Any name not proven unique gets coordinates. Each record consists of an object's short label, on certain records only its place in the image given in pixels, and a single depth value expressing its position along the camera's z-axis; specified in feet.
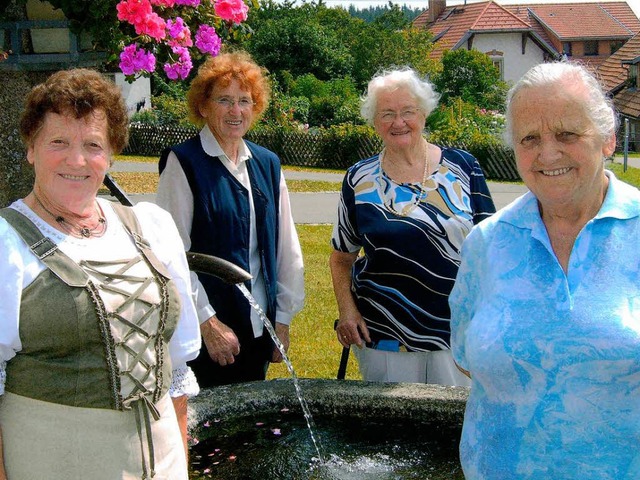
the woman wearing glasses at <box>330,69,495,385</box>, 12.41
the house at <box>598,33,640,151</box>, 118.93
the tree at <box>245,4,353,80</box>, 106.11
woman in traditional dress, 7.14
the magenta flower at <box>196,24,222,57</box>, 13.66
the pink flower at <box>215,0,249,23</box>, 13.60
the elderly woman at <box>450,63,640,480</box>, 7.12
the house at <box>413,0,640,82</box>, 158.10
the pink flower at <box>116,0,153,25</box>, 11.88
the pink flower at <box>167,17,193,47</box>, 12.92
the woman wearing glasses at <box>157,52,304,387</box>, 12.90
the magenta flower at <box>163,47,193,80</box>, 13.35
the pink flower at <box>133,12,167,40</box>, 12.13
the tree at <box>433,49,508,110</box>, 101.50
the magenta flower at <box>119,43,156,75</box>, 12.75
